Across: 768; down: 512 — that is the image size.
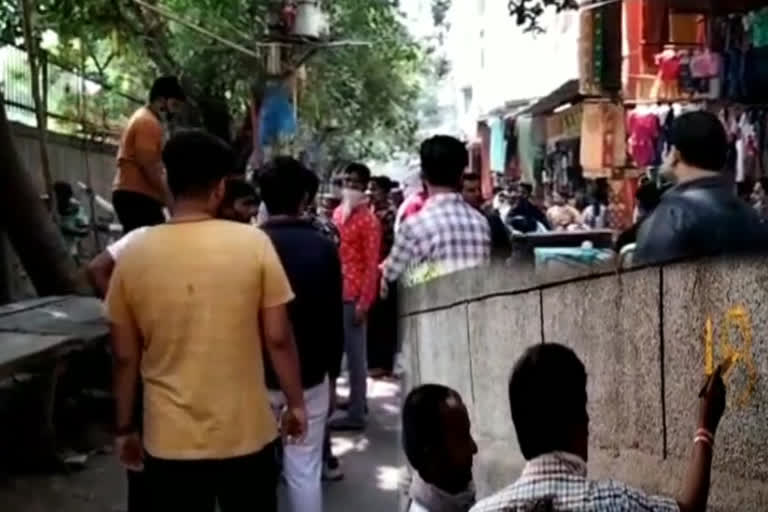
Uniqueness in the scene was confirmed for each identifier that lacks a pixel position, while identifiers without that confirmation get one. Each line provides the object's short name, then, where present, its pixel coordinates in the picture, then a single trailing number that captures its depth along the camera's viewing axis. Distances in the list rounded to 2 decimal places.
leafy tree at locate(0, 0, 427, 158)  17.09
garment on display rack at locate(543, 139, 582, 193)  20.17
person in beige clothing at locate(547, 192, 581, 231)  16.05
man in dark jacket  3.87
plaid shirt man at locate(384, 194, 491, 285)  5.21
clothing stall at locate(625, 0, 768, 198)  10.74
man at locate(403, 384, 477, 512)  3.34
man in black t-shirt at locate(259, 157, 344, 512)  5.36
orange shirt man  7.00
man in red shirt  8.56
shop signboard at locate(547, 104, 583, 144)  18.42
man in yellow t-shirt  3.99
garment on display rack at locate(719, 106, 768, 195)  10.75
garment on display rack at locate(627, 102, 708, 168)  13.34
